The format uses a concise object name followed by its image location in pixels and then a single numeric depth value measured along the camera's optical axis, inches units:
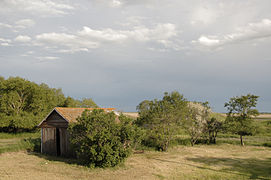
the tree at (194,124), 936.3
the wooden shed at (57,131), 738.2
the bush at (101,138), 569.9
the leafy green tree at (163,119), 834.8
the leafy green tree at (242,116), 941.8
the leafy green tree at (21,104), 1375.5
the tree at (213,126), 1000.2
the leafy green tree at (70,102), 1836.0
